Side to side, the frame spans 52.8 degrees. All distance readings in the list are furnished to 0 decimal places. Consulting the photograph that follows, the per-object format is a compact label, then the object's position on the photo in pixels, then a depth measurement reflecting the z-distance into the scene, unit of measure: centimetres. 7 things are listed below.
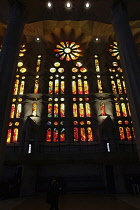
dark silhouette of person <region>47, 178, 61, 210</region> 503
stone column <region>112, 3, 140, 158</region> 795
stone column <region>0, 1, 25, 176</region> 775
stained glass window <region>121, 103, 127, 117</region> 1793
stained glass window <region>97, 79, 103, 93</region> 1950
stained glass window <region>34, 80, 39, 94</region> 1938
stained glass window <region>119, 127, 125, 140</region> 1629
